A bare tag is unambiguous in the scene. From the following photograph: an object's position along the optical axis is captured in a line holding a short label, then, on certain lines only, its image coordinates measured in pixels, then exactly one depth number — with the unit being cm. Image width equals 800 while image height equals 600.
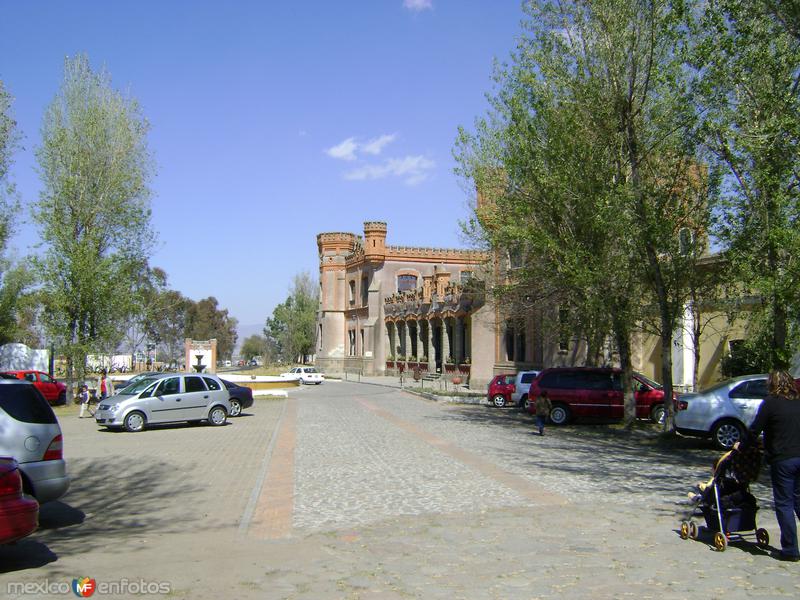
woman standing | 688
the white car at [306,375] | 5231
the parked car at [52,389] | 3161
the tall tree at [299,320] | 9025
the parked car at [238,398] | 2577
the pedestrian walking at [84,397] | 2497
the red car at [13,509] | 625
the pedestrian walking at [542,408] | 1819
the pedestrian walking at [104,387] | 2758
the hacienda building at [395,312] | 4791
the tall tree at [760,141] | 1356
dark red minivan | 2103
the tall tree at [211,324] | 9325
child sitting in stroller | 739
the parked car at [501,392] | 3047
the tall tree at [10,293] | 4031
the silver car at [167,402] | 2020
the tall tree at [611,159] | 1681
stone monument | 5134
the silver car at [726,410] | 1442
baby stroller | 737
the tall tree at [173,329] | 8126
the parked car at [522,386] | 2734
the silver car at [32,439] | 843
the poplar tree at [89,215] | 2922
